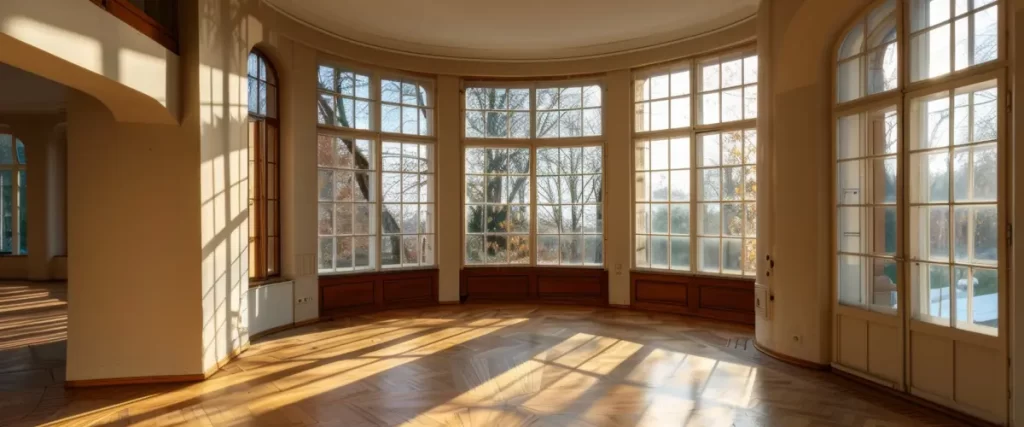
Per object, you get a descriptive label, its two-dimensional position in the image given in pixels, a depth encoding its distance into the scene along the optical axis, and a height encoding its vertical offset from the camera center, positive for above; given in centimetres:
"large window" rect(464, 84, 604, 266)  841 +49
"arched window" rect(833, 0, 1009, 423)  361 +7
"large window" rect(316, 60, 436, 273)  738 +52
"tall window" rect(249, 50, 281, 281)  645 +45
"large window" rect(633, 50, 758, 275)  691 +53
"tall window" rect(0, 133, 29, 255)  1241 +33
